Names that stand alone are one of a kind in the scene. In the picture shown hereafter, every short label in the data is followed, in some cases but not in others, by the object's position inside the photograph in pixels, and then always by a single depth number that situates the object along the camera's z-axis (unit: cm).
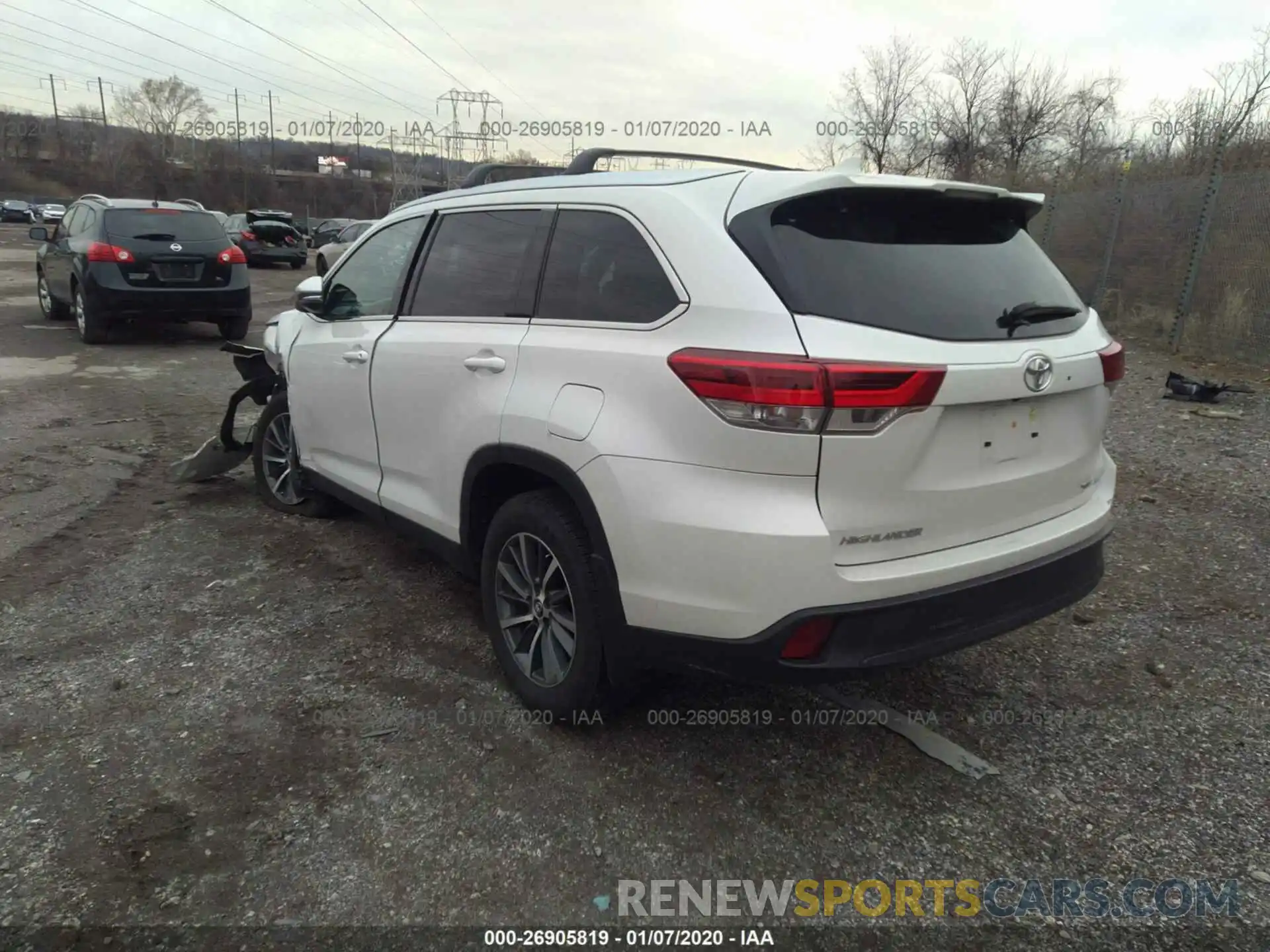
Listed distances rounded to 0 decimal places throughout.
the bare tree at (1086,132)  2562
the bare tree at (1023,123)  2809
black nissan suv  1037
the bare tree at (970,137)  2858
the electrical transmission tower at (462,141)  4228
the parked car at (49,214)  4744
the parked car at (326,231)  3133
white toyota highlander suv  228
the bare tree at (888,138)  2866
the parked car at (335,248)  1827
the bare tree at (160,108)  7700
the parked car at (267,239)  2444
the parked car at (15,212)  4972
